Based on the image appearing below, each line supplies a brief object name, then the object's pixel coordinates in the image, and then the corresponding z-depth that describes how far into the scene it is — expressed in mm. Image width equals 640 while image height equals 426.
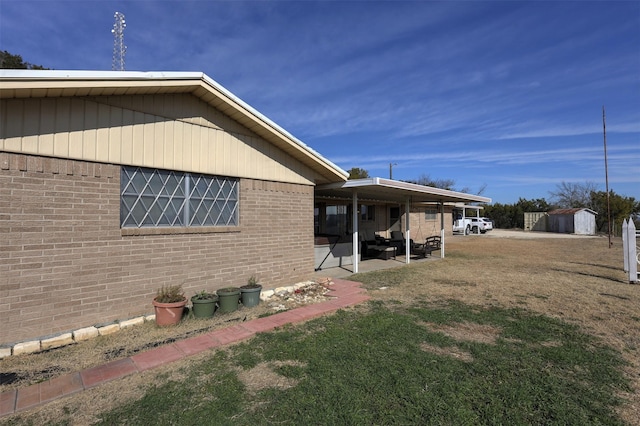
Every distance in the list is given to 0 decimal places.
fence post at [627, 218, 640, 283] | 8664
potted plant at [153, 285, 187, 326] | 5281
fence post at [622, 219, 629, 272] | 8875
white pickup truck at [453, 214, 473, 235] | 32969
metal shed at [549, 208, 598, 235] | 34188
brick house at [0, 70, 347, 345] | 4398
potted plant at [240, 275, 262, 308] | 6453
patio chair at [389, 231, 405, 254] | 15612
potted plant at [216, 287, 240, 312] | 6078
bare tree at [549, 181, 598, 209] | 46875
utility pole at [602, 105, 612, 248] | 19650
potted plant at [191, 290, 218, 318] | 5727
